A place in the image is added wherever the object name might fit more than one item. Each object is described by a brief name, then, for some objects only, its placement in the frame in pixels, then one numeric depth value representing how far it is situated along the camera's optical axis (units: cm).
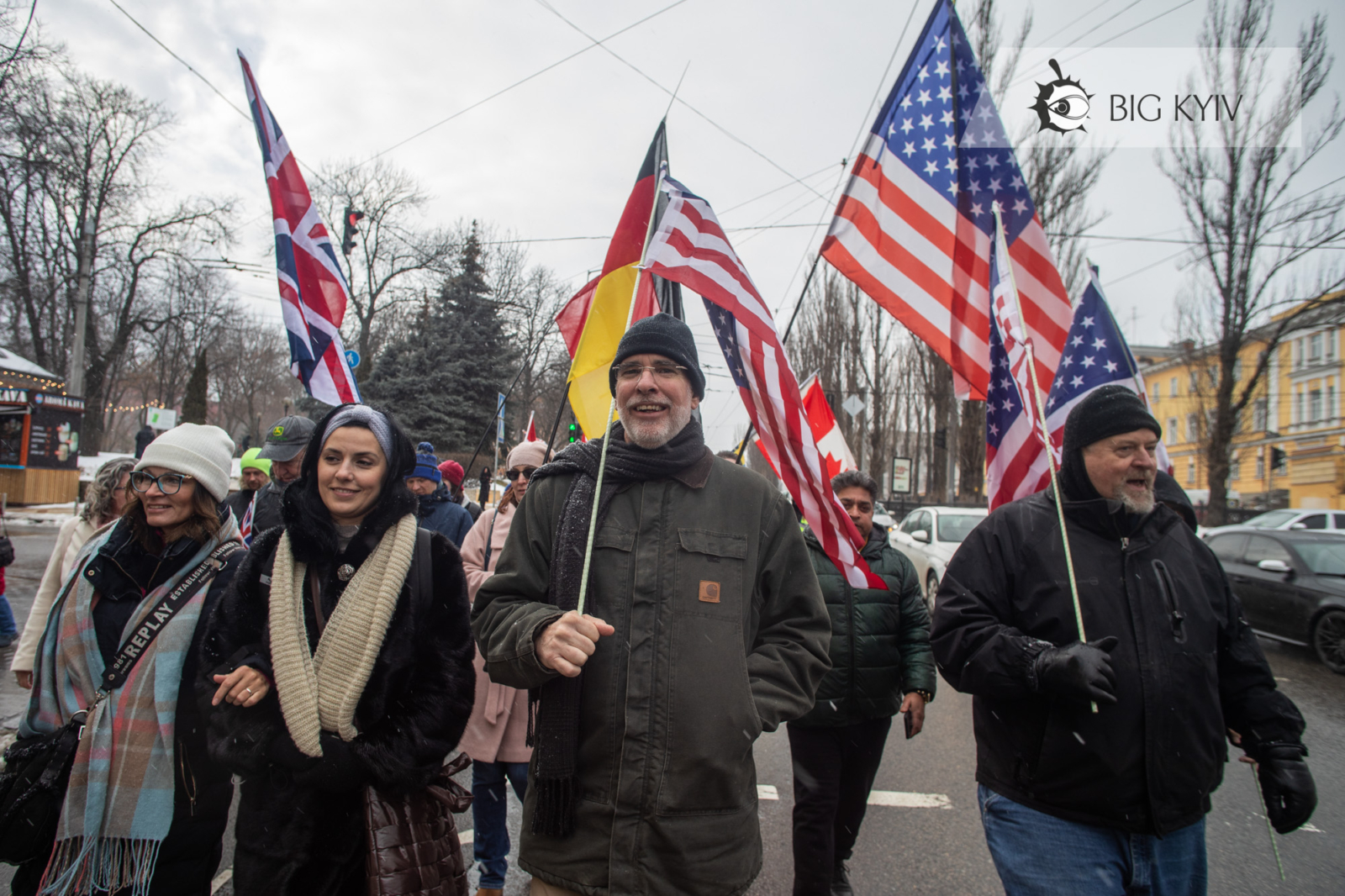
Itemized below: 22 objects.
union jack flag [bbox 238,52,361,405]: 427
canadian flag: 555
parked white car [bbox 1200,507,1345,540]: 1588
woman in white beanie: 228
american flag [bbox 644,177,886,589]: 290
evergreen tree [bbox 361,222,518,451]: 2875
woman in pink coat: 331
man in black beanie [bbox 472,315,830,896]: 180
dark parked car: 805
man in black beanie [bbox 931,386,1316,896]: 209
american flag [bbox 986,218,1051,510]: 305
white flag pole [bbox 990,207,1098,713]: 225
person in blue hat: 438
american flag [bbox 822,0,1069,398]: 365
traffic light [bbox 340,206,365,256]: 1048
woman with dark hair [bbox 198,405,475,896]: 209
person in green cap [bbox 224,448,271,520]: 531
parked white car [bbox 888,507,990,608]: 1115
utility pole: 2219
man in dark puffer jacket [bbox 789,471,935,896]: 318
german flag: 272
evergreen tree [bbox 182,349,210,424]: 3716
